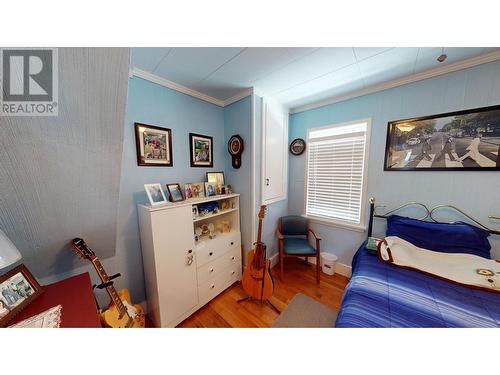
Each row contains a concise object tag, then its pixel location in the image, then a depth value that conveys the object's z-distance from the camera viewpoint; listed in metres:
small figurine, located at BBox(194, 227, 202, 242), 1.79
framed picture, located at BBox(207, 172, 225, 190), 2.00
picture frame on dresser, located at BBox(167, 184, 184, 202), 1.56
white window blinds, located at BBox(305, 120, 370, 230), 1.98
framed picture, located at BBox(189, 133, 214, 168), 1.83
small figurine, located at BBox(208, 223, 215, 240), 1.86
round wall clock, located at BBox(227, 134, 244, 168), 1.95
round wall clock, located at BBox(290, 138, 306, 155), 2.36
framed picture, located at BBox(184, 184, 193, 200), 1.72
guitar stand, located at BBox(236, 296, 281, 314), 1.64
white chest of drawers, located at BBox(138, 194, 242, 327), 1.34
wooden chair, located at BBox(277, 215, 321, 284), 2.01
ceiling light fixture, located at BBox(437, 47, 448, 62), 1.16
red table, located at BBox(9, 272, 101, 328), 0.73
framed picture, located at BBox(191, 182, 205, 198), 1.81
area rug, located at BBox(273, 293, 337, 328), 1.48
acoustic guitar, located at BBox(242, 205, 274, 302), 1.68
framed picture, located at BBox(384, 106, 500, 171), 1.34
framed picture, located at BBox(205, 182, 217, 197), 1.88
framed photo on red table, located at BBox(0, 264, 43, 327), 0.70
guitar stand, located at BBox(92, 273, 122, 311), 1.05
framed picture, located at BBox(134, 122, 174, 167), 1.44
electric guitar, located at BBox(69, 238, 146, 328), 1.06
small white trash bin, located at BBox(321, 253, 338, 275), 2.14
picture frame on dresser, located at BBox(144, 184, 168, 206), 1.39
